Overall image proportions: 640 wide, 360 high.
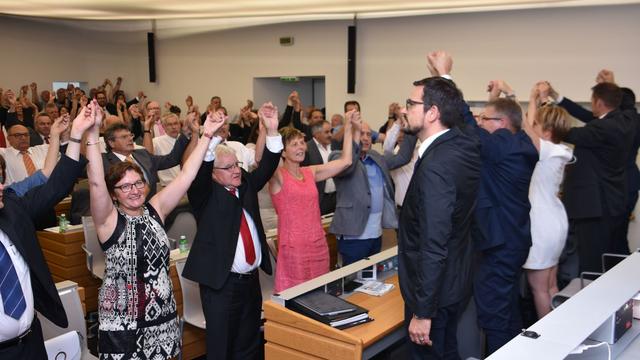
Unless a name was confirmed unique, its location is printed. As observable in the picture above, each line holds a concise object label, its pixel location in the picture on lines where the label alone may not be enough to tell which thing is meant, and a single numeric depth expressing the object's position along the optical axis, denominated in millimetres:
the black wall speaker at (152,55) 11750
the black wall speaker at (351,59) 9305
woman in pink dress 3455
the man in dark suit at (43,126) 6305
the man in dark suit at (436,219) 2252
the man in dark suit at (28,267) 2033
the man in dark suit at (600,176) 4102
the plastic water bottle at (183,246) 3879
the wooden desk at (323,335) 2508
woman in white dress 3537
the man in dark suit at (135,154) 4402
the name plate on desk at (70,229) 4543
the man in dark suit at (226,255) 2928
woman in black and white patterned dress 2420
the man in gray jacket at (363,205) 3910
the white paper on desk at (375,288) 3111
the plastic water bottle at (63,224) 4531
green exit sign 10380
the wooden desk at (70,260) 4484
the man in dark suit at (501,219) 3127
